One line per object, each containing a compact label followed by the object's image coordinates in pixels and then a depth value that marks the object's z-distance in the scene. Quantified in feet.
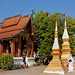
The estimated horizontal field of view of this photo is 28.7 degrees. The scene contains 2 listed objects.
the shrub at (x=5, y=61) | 57.00
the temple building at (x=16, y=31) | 68.05
